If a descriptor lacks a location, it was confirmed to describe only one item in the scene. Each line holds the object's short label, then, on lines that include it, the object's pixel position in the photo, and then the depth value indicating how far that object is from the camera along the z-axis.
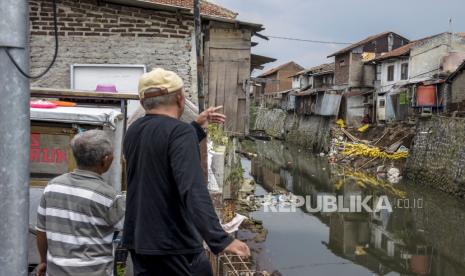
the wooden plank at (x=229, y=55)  11.98
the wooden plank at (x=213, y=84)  12.18
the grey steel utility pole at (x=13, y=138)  1.59
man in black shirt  2.07
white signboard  8.57
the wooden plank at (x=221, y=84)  12.24
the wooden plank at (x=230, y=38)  11.78
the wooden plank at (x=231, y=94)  12.27
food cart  3.72
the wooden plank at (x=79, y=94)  4.18
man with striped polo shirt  2.49
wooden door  11.88
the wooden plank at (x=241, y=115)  12.55
